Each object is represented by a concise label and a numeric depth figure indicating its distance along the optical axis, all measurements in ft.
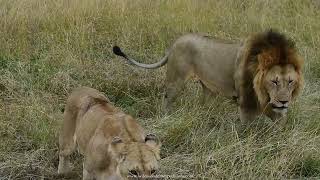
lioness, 19.57
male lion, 29.25
